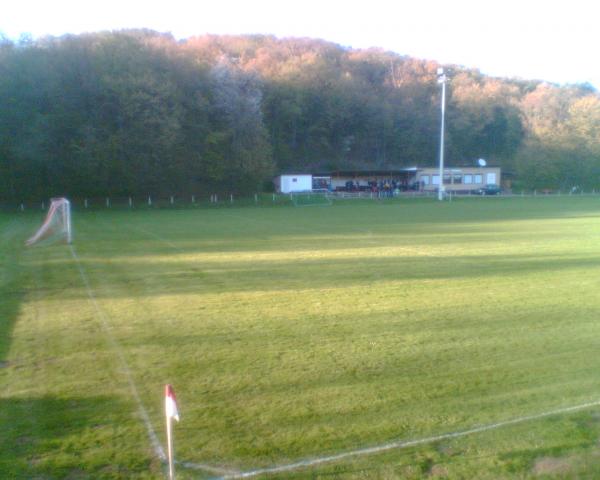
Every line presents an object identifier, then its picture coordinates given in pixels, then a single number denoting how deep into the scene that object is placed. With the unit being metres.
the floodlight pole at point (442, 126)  57.16
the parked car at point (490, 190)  74.12
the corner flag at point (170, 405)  4.84
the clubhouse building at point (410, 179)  77.19
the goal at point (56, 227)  25.34
